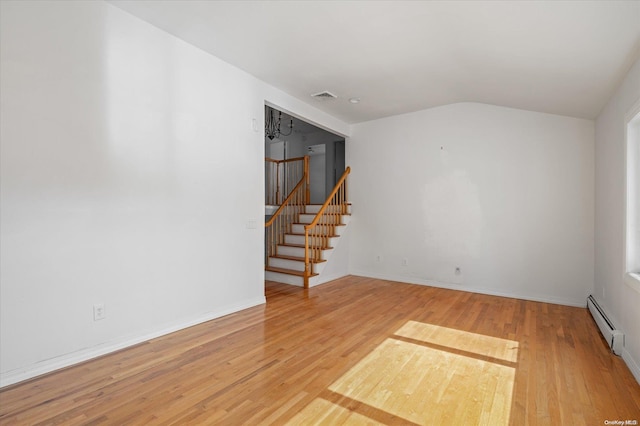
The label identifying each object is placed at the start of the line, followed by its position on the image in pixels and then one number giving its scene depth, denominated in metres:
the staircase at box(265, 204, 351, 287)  5.52
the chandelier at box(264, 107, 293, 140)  6.22
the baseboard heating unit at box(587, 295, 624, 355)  2.81
